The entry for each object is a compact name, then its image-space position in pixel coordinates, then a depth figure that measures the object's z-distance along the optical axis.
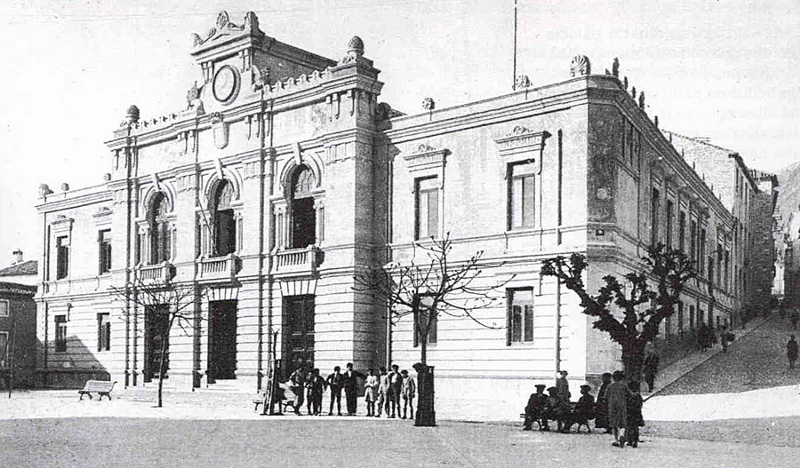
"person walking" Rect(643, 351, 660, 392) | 28.86
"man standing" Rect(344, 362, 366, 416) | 26.77
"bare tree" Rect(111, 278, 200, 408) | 37.09
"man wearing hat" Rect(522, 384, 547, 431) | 21.00
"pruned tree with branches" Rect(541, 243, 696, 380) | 21.53
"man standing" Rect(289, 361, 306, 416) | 26.98
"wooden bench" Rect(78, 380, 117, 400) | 34.81
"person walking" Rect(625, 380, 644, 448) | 17.67
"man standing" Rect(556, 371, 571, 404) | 23.17
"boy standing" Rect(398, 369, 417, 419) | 25.27
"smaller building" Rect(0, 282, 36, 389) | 51.53
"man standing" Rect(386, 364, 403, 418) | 25.47
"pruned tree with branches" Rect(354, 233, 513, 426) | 30.33
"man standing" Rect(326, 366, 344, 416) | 26.84
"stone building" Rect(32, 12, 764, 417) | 29.09
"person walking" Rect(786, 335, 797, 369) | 33.88
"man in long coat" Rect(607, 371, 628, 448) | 17.55
